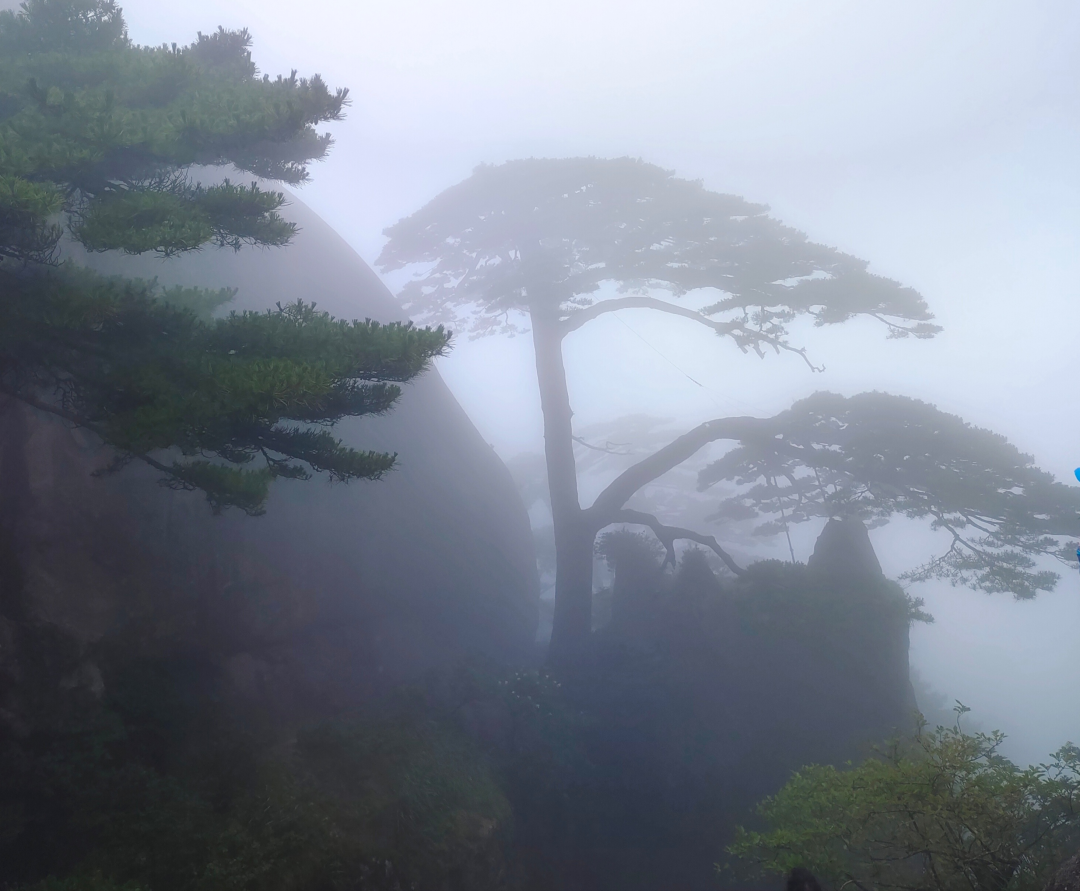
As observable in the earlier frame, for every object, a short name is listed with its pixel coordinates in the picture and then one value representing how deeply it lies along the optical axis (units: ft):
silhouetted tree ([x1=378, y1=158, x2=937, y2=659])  45.96
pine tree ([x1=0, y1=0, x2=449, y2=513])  16.69
